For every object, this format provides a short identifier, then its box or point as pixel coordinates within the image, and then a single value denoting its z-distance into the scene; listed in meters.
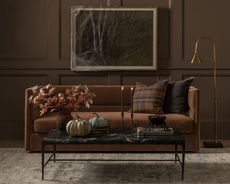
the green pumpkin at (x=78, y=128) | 4.53
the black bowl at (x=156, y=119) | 4.83
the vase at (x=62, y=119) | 4.87
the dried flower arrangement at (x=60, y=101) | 4.67
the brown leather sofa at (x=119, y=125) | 5.61
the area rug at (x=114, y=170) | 4.38
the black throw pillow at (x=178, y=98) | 5.98
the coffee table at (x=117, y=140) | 4.39
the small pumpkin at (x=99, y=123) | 4.75
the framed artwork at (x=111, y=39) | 6.71
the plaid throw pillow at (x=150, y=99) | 6.00
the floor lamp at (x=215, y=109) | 6.11
